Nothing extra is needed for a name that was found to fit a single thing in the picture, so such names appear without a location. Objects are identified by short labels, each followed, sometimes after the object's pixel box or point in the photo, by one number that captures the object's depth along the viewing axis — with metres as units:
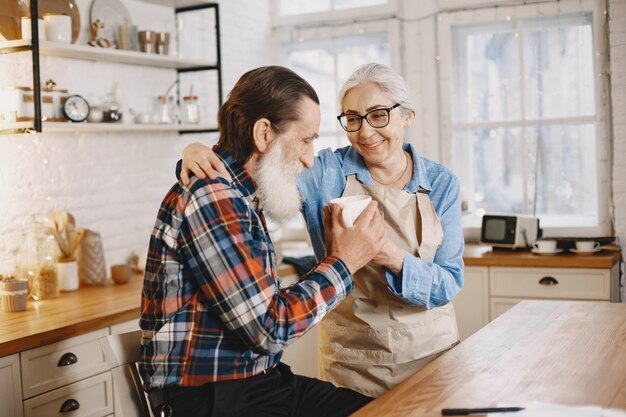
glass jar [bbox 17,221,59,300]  3.20
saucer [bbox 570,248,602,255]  4.05
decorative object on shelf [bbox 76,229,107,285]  3.53
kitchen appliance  4.25
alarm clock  3.37
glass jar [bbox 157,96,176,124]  3.95
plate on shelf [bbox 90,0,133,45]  3.68
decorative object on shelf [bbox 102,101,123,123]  3.62
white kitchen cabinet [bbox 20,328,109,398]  2.54
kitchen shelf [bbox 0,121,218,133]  3.09
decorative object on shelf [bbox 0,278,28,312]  2.94
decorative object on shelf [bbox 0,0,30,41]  3.17
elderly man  1.70
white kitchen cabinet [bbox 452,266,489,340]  4.11
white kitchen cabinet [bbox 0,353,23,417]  2.44
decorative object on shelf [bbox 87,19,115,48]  3.60
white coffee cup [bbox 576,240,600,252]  4.06
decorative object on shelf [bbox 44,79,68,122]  3.32
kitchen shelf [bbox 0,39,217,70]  3.14
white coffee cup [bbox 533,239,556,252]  4.11
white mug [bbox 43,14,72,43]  3.26
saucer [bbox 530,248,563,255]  4.11
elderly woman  2.34
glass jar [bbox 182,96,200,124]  4.09
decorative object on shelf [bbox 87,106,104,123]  3.52
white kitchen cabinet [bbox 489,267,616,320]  3.88
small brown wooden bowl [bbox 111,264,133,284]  3.59
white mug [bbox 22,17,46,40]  3.13
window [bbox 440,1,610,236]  4.43
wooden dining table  1.62
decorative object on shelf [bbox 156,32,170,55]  3.88
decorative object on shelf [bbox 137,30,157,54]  3.82
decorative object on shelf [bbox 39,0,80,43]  3.35
